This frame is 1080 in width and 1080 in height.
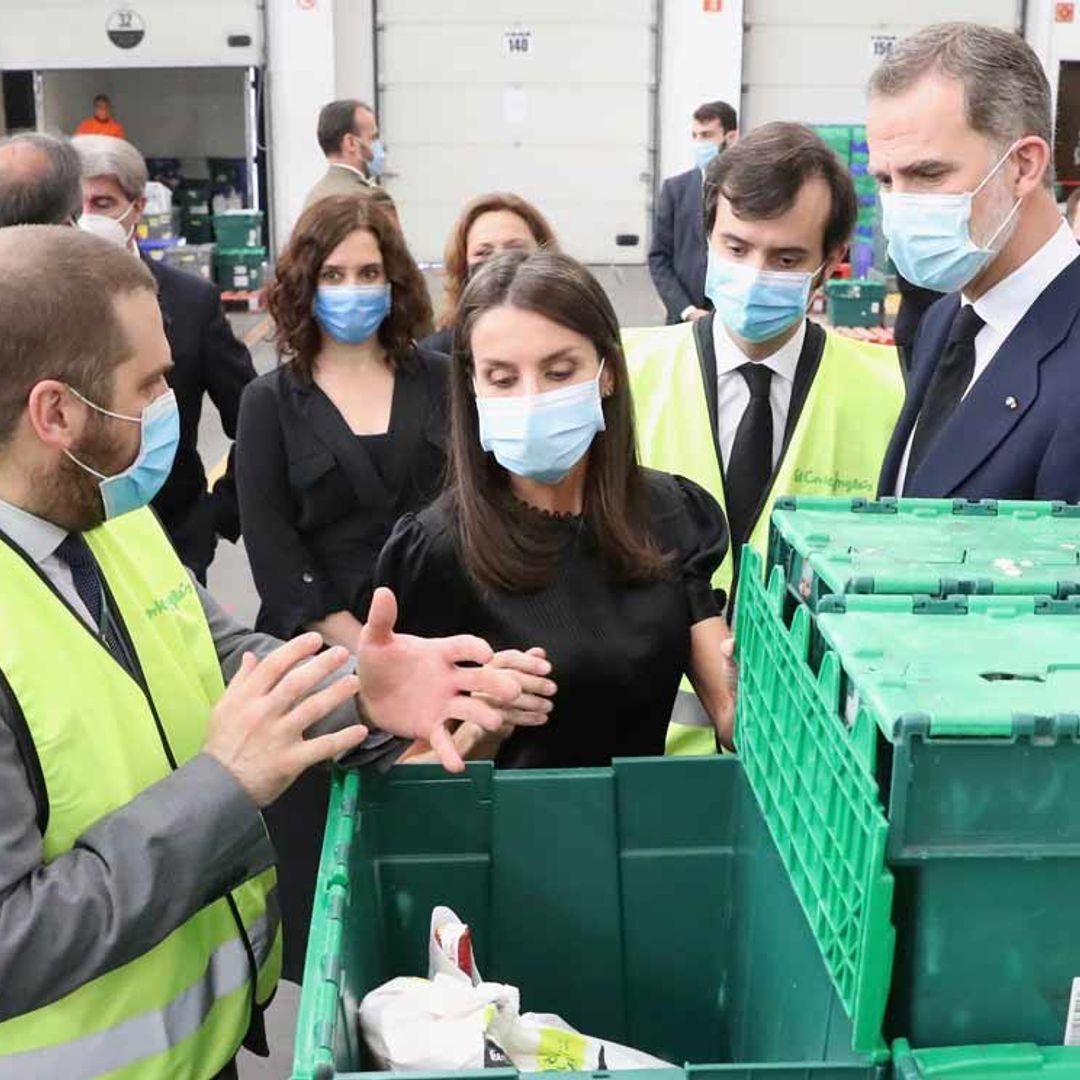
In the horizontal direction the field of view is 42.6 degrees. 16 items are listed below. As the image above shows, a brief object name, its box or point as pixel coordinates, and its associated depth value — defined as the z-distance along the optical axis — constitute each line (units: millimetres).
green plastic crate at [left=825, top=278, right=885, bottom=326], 8445
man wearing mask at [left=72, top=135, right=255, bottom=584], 3404
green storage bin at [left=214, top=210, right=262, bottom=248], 11406
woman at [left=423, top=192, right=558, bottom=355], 3830
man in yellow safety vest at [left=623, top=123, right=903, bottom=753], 2336
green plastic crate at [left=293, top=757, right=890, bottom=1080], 1517
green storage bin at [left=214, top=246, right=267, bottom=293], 11273
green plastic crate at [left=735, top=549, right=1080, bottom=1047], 983
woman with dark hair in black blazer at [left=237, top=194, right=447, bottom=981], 2926
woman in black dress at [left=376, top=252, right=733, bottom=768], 1885
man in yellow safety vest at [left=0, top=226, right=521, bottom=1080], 1256
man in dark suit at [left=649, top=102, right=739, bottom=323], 6586
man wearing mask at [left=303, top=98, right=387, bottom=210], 6340
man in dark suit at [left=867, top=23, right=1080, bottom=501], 1872
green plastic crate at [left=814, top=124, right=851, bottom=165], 10906
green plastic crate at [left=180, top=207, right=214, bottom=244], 12672
